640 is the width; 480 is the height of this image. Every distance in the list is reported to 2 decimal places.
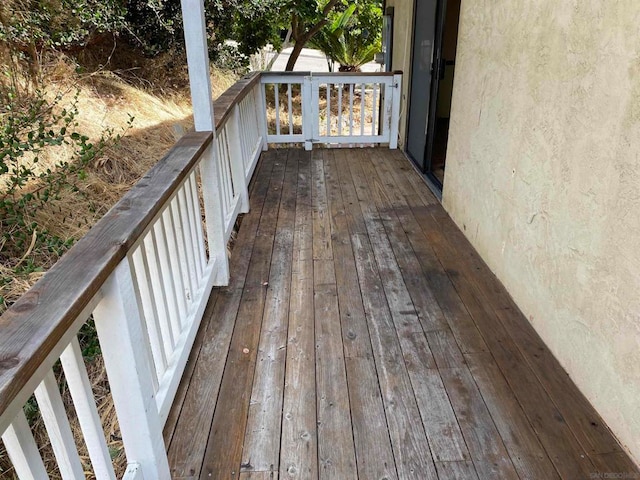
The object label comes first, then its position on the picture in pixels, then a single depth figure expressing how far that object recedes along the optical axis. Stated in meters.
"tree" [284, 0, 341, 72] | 6.93
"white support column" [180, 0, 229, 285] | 2.15
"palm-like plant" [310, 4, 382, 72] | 11.90
